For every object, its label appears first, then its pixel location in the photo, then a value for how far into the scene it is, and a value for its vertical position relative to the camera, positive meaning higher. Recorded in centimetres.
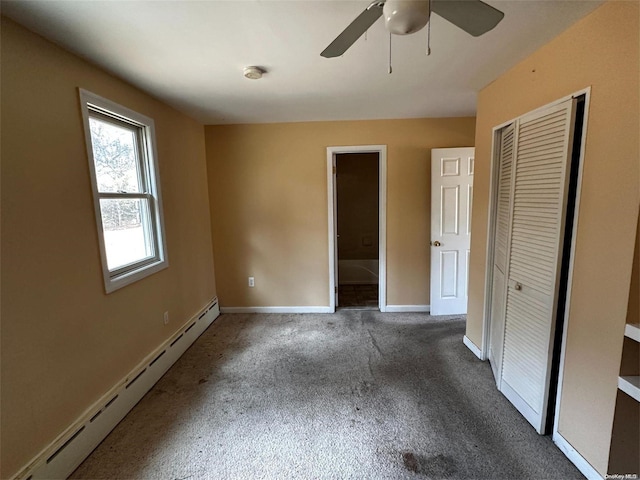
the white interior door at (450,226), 315 -28
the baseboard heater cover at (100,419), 140 -125
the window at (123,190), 183 +14
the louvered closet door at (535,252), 152 -31
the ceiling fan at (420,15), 98 +68
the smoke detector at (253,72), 187 +88
